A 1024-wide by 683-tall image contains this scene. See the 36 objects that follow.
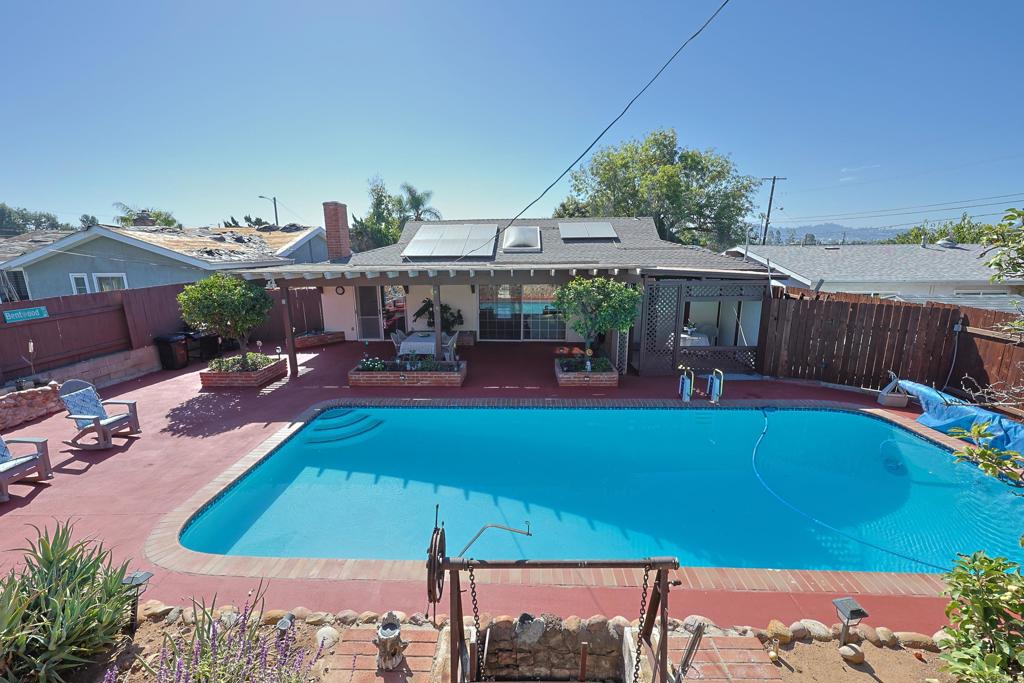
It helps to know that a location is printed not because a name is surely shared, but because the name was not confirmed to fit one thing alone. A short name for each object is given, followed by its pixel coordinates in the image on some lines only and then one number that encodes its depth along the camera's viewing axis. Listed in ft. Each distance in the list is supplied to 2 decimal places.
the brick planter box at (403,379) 33.53
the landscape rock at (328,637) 10.63
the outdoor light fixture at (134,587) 10.69
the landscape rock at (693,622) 11.39
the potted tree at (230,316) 31.48
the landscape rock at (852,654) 10.37
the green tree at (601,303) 30.50
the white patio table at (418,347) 37.63
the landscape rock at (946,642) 8.58
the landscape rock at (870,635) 10.97
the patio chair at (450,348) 36.04
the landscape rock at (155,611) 11.50
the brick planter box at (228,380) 33.47
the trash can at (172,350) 38.58
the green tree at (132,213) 125.39
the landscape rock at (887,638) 10.91
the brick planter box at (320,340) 45.21
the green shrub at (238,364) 34.06
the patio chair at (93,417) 23.25
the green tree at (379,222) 117.08
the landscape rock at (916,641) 10.84
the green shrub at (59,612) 8.48
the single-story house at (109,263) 44.62
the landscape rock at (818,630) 11.14
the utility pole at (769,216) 106.32
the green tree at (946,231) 99.45
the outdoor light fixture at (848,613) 10.36
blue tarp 21.80
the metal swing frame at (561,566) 7.71
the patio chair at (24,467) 18.29
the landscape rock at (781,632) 11.00
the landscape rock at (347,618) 11.53
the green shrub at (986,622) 7.48
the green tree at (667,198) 99.76
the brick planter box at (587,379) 33.01
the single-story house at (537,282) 33.47
